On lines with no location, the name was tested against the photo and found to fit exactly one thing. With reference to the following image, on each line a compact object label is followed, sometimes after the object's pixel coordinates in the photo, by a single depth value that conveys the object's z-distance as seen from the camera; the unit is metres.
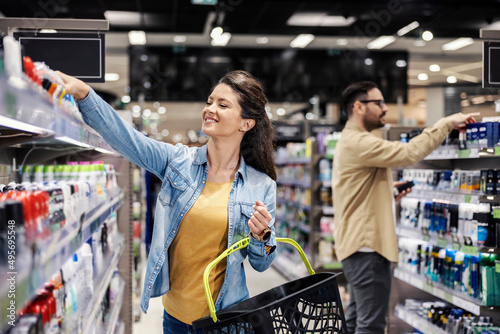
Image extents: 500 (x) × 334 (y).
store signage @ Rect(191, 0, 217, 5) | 7.00
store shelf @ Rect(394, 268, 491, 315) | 3.27
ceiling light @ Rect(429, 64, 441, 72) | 12.50
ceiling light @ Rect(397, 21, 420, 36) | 8.84
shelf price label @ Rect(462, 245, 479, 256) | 3.17
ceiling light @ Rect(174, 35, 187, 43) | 9.92
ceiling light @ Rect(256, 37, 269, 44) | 10.19
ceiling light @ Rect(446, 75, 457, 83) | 13.99
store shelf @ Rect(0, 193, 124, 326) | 1.12
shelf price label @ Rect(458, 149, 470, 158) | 3.38
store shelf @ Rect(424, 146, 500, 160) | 3.16
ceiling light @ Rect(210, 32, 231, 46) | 9.65
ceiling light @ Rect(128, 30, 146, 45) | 9.45
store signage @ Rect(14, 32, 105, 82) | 2.69
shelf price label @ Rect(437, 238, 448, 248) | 3.57
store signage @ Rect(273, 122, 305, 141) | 10.66
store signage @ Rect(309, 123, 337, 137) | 9.66
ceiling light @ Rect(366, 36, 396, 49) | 9.84
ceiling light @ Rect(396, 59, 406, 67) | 10.70
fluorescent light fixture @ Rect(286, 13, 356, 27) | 8.59
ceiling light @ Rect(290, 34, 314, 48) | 9.94
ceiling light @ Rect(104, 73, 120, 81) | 14.32
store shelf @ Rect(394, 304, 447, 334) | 3.78
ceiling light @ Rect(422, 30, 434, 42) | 8.23
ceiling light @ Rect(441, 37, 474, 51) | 10.20
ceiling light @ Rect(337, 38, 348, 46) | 10.07
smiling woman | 2.10
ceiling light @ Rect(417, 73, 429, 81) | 13.65
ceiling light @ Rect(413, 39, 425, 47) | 10.13
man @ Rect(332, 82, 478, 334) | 3.45
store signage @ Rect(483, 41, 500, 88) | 3.12
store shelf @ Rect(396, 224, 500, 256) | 3.11
